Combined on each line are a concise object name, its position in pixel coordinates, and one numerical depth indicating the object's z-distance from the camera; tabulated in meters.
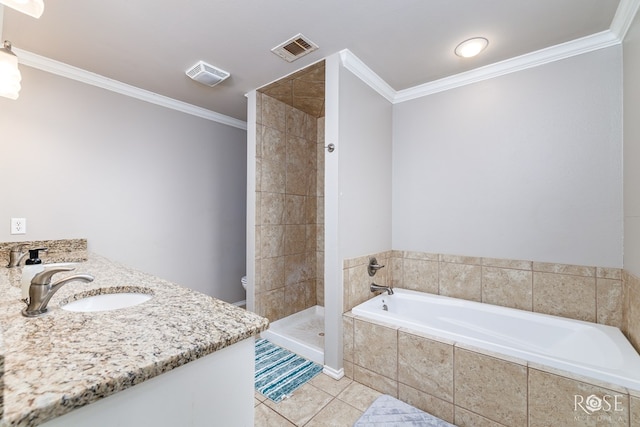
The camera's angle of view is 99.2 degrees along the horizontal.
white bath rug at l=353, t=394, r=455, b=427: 1.56
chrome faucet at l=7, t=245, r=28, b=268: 1.76
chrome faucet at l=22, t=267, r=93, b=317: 0.90
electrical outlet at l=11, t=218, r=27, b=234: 1.95
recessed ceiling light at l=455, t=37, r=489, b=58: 1.86
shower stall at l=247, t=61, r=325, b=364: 2.59
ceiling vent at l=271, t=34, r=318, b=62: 1.87
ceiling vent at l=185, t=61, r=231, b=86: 2.18
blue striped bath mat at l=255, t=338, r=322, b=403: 1.86
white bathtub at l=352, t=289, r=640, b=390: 1.33
